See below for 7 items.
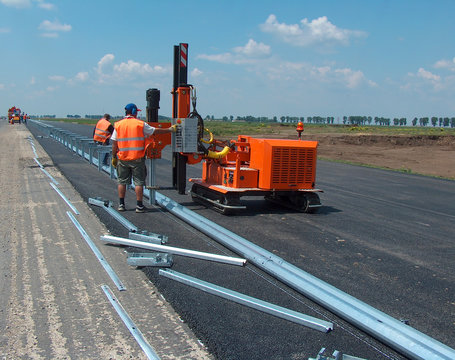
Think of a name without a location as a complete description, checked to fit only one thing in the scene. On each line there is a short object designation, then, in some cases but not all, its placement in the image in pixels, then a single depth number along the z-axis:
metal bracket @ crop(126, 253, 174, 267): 5.02
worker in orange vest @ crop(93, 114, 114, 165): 13.36
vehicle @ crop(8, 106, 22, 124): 63.28
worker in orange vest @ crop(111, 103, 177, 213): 7.78
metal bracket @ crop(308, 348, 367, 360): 3.11
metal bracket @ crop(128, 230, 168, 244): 5.82
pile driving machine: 8.16
